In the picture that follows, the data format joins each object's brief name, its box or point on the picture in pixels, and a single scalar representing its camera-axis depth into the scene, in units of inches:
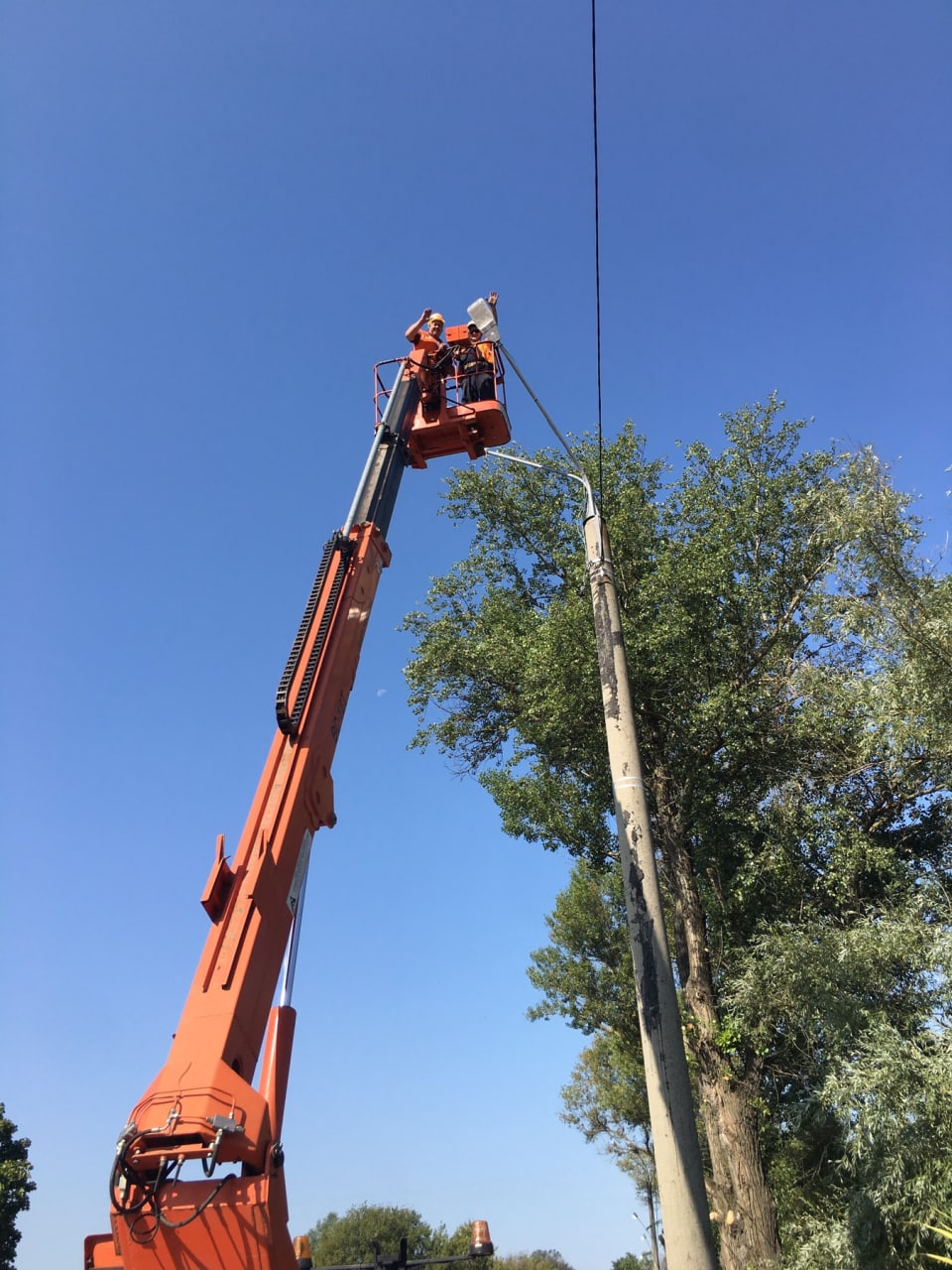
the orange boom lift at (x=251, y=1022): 162.4
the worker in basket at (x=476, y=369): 323.0
